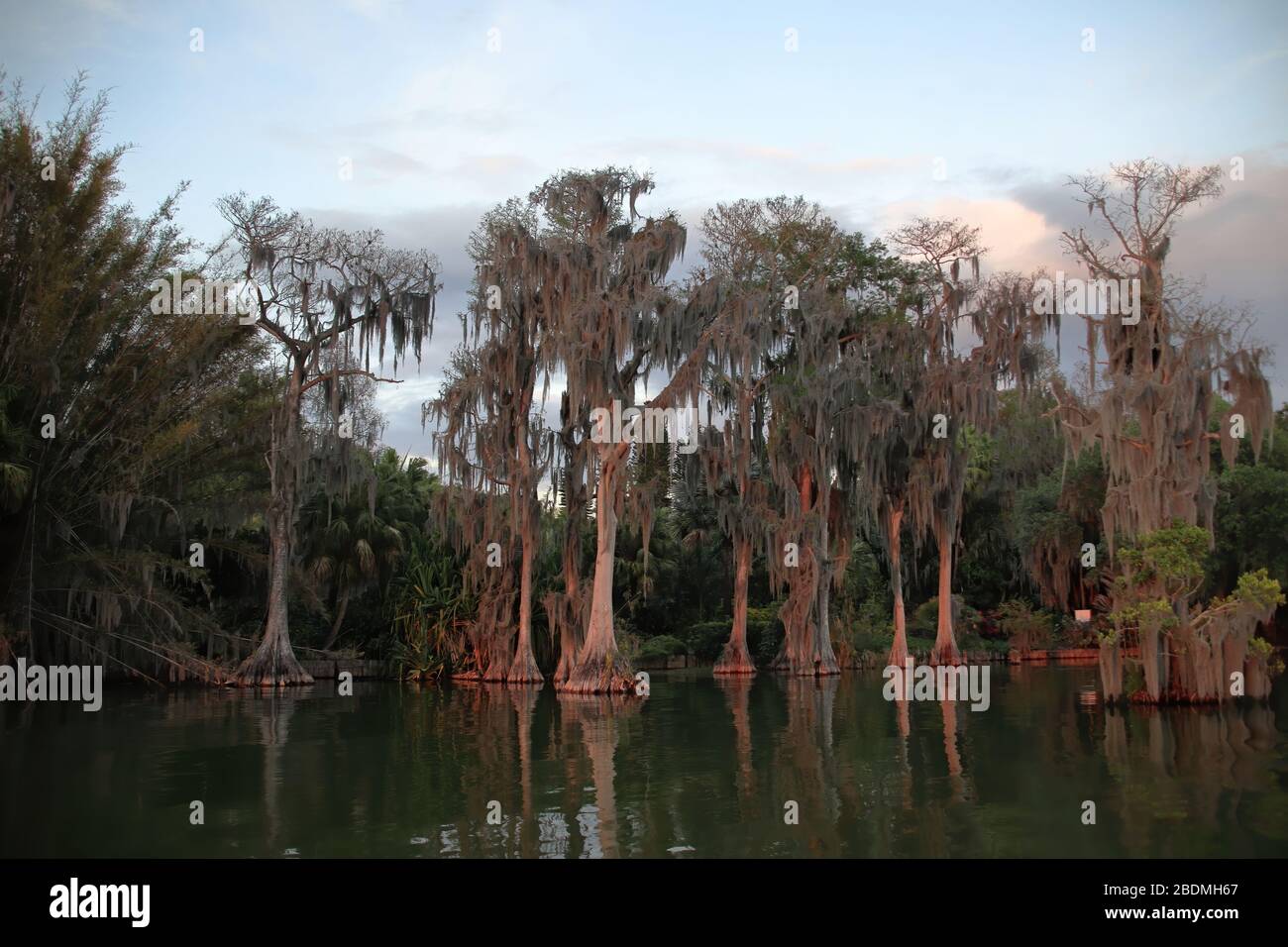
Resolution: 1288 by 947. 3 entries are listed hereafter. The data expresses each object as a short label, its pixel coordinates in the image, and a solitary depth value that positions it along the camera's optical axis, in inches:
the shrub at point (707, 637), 1457.9
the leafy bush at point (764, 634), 1402.6
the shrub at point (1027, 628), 1439.5
